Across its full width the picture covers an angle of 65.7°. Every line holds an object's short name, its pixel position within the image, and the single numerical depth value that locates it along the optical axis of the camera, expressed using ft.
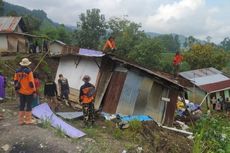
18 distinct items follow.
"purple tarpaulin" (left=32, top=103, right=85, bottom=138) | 14.76
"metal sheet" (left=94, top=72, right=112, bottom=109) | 22.18
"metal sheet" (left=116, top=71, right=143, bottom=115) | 21.52
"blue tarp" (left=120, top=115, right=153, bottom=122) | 18.94
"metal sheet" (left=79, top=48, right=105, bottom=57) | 21.26
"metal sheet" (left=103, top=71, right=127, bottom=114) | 21.79
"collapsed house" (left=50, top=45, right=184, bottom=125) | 21.61
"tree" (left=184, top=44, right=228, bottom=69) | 65.69
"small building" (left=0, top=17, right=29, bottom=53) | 47.41
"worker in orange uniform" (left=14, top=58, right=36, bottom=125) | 14.41
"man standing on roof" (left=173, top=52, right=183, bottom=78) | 35.10
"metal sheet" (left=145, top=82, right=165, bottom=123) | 22.14
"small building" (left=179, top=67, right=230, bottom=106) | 41.08
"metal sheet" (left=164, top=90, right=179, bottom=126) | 23.21
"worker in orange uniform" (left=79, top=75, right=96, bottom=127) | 16.42
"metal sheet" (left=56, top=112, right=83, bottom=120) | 17.72
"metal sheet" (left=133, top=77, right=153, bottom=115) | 21.59
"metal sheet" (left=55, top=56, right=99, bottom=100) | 23.01
